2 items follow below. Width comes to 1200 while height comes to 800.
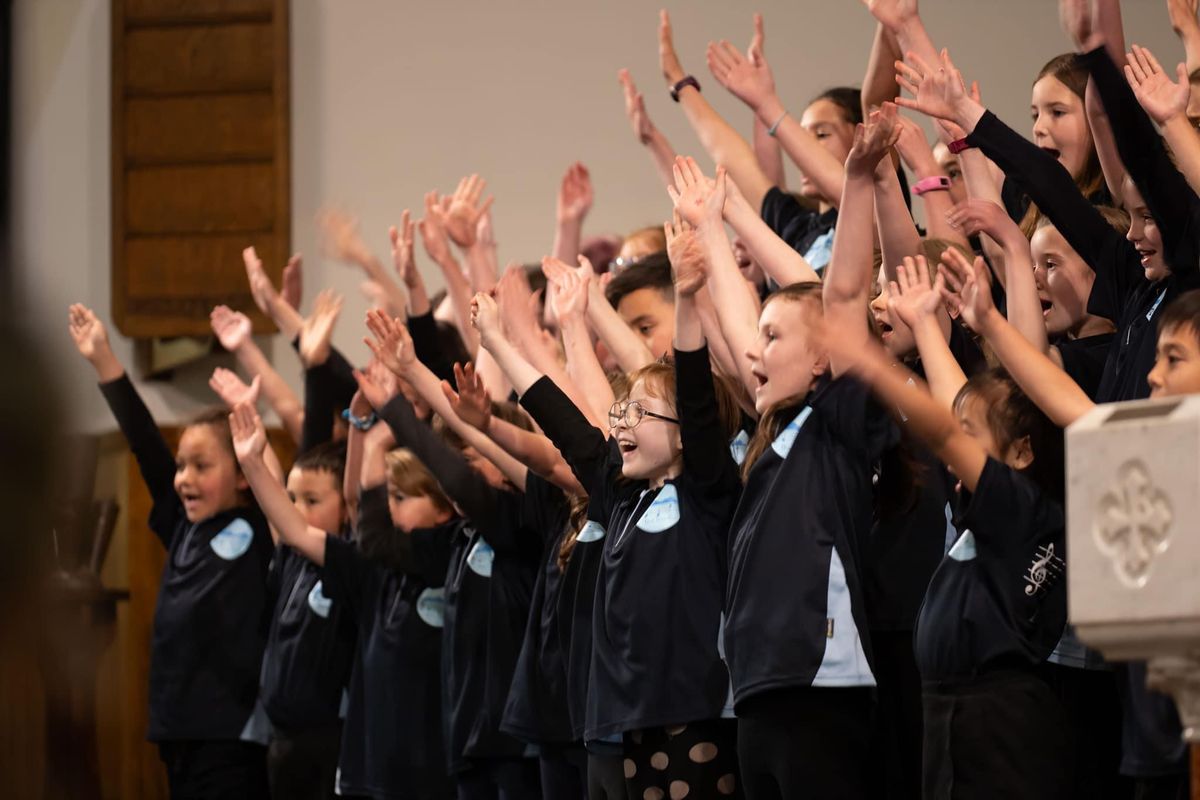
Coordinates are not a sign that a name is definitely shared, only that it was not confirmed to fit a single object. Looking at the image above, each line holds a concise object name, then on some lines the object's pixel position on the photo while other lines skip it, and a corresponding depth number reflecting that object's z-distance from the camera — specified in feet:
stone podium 17.18
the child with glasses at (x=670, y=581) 28.77
